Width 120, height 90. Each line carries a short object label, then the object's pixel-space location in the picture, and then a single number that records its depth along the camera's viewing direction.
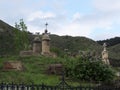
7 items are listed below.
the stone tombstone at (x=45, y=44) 22.14
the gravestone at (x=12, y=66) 16.46
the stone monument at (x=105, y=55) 21.46
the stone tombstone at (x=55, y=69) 16.55
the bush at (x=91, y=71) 15.38
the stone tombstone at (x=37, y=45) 23.04
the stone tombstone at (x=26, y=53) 21.07
